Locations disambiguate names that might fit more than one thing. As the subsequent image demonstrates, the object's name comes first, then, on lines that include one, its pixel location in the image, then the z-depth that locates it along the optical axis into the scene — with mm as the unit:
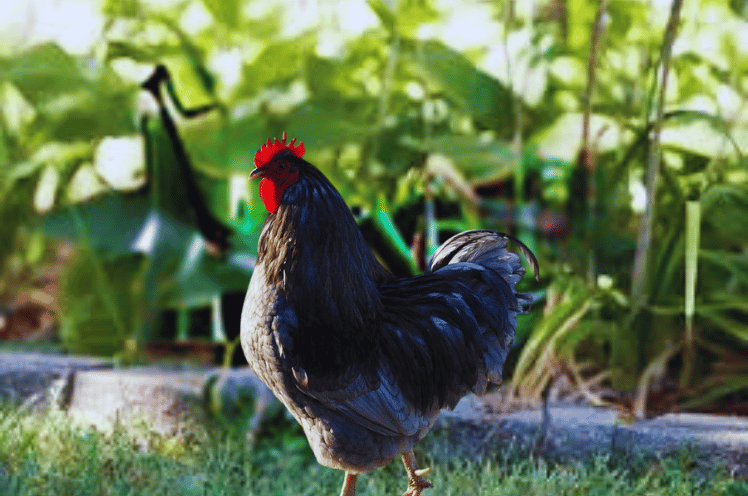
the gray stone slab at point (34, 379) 5199
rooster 3037
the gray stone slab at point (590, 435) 4289
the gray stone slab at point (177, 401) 4926
